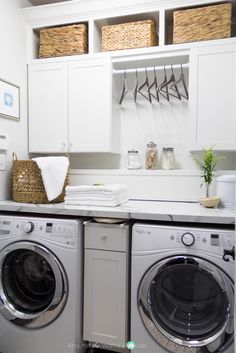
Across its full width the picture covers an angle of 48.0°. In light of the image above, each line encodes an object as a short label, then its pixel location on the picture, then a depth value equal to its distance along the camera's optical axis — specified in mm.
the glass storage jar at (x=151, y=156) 2305
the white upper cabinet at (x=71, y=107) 2195
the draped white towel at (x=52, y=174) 1946
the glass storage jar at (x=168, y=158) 2271
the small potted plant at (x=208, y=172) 1858
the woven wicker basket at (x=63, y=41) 2230
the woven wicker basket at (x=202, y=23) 1922
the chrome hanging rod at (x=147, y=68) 2154
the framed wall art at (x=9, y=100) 2068
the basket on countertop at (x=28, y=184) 1991
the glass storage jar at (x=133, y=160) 2357
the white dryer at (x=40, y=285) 1680
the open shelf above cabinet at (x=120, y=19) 2020
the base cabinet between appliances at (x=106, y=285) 1640
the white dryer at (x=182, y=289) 1449
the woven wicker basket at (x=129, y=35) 2098
